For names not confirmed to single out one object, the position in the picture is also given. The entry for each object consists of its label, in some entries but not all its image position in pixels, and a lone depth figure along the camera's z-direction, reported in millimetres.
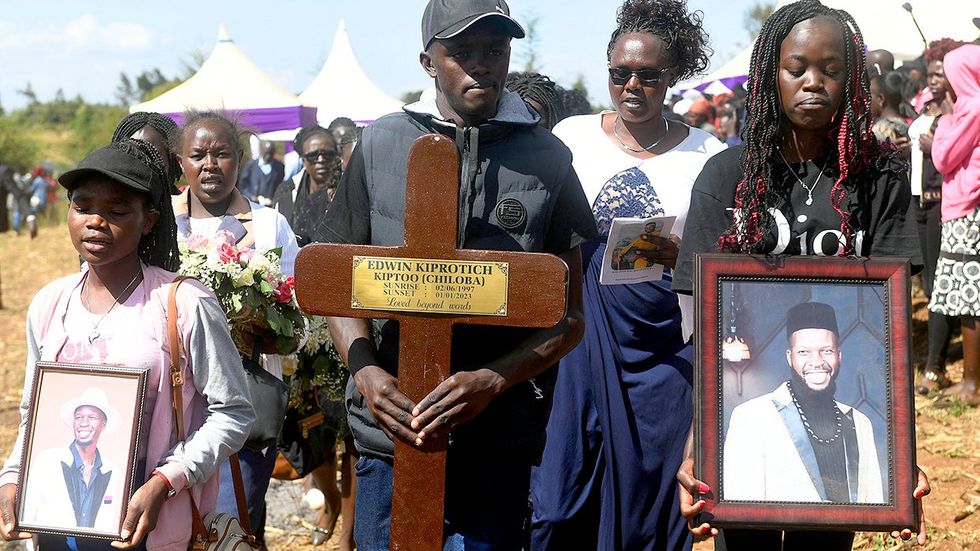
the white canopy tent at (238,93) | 15506
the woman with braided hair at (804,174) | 3166
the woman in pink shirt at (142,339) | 3242
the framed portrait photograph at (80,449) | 3133
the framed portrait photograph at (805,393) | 2979
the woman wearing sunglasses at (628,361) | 4781
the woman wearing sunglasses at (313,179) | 8398
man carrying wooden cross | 3178
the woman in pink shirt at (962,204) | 7562
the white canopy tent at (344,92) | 17000
